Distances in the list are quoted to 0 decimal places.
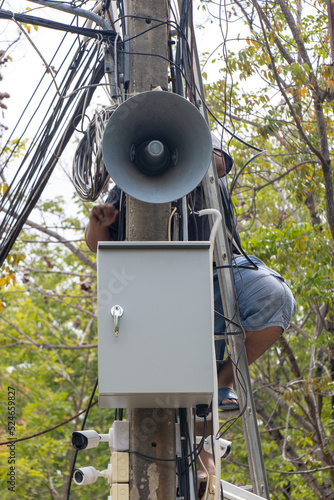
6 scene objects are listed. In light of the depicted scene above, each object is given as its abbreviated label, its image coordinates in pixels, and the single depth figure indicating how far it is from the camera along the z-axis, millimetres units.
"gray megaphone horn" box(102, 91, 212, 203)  6035
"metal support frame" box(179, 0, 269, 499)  6832
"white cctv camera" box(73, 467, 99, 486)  6021
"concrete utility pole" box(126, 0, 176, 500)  5773
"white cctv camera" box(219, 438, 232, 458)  6790
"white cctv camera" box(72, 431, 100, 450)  6059
